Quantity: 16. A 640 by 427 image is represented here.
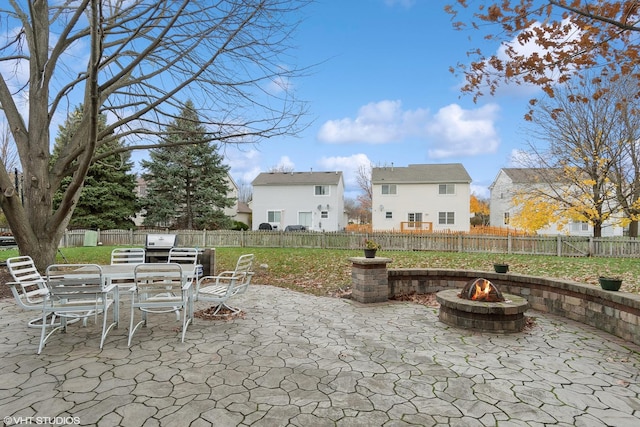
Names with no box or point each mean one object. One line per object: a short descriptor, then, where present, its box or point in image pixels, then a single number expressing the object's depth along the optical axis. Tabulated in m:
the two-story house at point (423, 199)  26.81
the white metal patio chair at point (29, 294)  3.98
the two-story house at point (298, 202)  29.33
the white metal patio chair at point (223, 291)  4.98
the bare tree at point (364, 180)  38.69
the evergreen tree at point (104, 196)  19.66
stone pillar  6.46
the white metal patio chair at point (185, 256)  5.11
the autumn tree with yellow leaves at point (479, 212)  41.54
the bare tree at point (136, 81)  5.86
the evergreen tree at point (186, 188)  21.70
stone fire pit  4.66
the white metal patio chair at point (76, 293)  3.86
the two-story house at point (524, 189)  15.47
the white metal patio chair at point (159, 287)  4.08
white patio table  4.59
